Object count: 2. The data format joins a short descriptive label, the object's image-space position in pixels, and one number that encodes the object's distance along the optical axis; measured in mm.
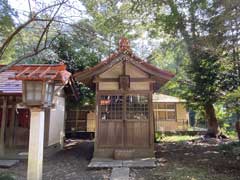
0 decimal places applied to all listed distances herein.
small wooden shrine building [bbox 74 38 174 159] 6085
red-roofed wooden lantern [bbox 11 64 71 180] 3397
